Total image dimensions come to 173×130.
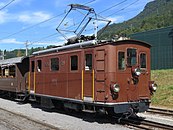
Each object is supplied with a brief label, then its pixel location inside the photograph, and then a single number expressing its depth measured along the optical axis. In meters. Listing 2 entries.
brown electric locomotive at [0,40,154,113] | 8.85
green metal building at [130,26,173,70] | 28.65
